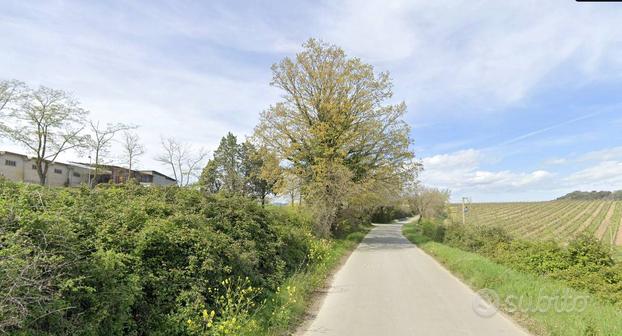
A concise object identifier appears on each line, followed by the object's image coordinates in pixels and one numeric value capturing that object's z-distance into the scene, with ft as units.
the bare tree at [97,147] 140.94
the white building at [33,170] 138.41
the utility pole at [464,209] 92.34
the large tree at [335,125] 85.25
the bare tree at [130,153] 157.99
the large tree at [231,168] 202.27
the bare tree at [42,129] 122.21
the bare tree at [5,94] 116.26
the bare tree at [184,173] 171.63
